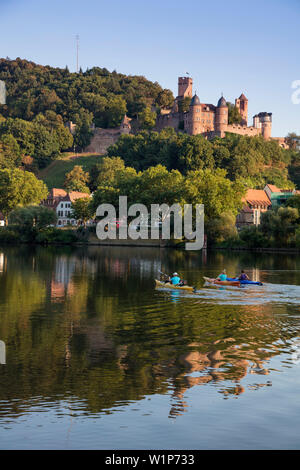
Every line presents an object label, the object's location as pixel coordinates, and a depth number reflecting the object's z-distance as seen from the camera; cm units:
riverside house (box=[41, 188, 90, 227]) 16688
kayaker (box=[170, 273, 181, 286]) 4612
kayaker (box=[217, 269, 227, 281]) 4914
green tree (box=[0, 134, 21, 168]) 19175
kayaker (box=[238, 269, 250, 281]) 4883
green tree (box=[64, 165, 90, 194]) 18088
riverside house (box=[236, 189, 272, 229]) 14450
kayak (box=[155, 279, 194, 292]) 4597
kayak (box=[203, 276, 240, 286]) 4900
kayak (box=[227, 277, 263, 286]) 4891
